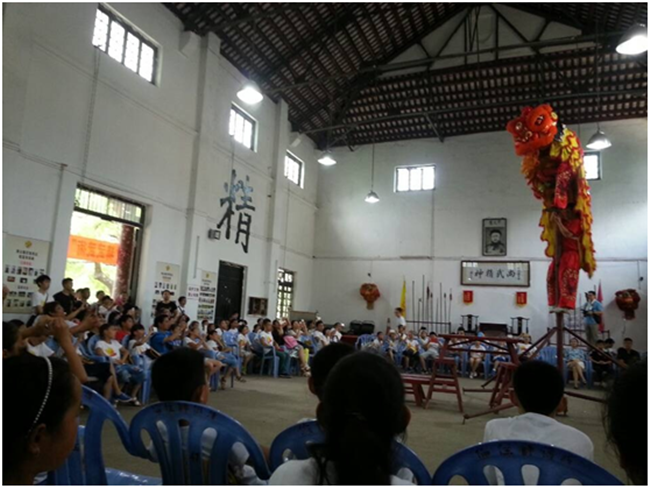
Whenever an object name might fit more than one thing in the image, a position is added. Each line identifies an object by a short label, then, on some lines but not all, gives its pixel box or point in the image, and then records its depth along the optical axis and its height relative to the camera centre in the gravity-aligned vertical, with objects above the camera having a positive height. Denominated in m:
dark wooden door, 8.61 +0.32
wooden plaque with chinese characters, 10.43 +1.04
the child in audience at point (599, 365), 7.40 -0.65
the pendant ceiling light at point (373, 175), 12.06 +3.53
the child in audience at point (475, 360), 8.46 -0.77
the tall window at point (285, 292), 11.00 +0.41
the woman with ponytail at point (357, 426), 0.85 -0.22
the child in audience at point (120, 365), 4.28 -0.58
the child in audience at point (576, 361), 7.56 -0.62
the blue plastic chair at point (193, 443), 1.42 -0.42
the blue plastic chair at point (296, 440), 1.43 -0.40
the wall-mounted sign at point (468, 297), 10.71 +0.47
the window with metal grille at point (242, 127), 9.03 +3.56
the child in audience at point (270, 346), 7.34 -0.59
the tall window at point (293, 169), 11.23 +3.42
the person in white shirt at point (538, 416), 1.58 -0.36
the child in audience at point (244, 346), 6.95 -0.59
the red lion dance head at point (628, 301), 9.45 +0.49
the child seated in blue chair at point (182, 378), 1.65 -0.26
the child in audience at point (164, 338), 5.18 -0.38
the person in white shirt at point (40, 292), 5.09 +0.05
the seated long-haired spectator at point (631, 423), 0.96 -0.20
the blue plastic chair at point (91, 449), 1.51 -0.49
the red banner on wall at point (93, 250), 6.41 +0.70
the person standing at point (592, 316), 8.62 +0.14
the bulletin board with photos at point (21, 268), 5.03 +0.31
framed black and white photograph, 10.72 +1.87
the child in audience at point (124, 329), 4.91 -0.29
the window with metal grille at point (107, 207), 6.07 +1.29
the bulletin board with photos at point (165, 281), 7.07 +0.35
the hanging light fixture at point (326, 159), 9.40 +3.03
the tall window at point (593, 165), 10.32 +3.49
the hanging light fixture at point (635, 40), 5.03 +3.10
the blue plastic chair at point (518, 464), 1.13 -0.36
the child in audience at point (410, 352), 8.55 -0.67
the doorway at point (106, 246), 6.41 +0.78
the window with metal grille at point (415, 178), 11.66 +3.43
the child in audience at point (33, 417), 1.01 -0.26
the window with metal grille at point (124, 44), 6.28 +3.63
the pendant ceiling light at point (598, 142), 7.96 +3.09
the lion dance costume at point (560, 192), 4.36 +1.23
